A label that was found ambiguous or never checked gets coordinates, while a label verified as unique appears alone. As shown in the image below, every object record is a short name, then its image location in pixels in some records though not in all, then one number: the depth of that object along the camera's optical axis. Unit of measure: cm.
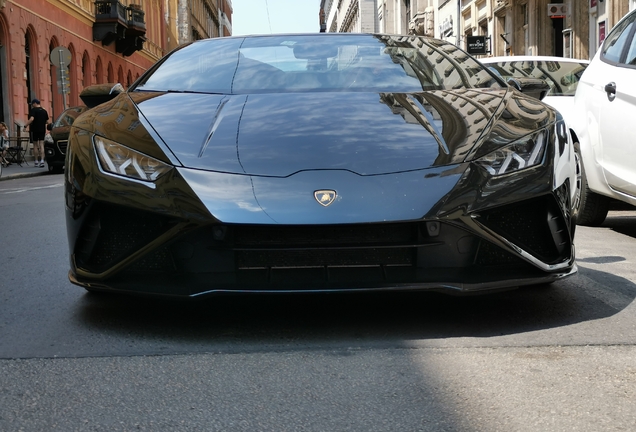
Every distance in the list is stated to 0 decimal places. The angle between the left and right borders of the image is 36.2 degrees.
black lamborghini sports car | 328
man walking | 2436
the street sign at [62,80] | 2444
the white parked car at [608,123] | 584
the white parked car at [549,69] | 1005
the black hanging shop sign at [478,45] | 2997
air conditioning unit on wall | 2331
